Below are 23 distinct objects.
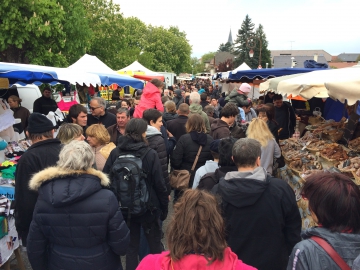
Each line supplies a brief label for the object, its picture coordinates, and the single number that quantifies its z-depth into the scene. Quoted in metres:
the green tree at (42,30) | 11.89
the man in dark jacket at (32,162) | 3.12
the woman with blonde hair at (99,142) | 4.10
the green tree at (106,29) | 24.92
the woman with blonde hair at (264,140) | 4.49
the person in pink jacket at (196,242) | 1.56
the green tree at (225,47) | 122.65
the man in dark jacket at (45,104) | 7.55
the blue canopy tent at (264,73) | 8.54
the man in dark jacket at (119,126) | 5.01
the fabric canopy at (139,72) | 15.27
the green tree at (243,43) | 65.69
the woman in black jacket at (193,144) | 4.58
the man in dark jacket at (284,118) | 7.27
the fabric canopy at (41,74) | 5.11
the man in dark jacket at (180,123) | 5.84
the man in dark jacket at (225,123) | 5.20
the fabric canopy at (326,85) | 3.27
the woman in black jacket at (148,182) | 3.36
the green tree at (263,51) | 64.28
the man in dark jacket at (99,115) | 5.79
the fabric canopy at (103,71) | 8.66
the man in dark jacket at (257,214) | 2.39
